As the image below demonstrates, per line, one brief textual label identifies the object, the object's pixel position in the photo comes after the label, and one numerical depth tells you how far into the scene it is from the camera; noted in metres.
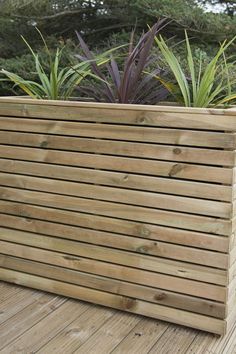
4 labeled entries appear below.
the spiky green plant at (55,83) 2.11
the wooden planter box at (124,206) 1.75
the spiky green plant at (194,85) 1.86
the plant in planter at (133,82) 1.99
